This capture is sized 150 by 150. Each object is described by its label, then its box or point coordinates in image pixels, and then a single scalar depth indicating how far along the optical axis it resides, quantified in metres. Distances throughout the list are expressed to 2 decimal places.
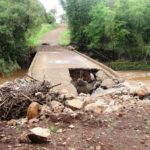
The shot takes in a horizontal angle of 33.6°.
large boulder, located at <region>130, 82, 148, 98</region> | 6.65
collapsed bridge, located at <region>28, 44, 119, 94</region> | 8.58
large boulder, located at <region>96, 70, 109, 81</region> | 9.13
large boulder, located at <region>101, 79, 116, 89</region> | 8.17
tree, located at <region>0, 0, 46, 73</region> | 13.70
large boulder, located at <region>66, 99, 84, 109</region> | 5.35
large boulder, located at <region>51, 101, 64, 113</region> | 5.25
